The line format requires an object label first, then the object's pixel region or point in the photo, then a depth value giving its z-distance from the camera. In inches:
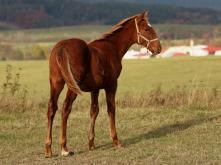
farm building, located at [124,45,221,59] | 3741.3
